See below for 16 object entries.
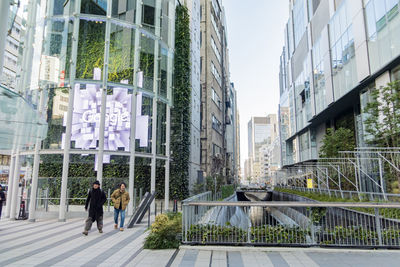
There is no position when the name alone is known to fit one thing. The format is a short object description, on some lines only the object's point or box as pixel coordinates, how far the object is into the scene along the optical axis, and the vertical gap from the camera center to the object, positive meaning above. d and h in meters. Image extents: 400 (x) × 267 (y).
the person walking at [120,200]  11.00 -0.94
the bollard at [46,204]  14.49 -1.43
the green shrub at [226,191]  31.42 -1.79
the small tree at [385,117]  17.69 +3.87
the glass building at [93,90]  14.98 +4.68
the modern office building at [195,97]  28.23 +8.35
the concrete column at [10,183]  15.06 -0.41
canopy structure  7.90 +1.81
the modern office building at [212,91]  35.34 +11.74
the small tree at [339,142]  26.91 +3.17
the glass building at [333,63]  20.38 +10.62
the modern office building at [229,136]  55.62 +10.19
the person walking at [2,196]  11.77 -0.86
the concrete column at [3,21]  6.23 +3.31
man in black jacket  10.15 -1.03
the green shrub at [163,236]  7.74 -1.62
